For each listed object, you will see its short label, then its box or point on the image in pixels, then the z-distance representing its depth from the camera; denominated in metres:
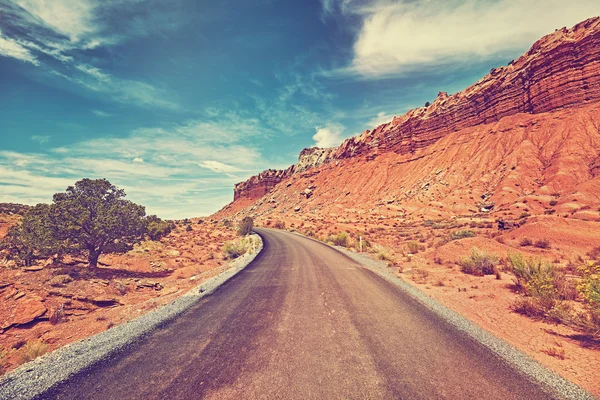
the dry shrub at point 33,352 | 4.95
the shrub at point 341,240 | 24.14
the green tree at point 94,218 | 12.92
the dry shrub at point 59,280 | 10.34
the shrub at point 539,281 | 6.66
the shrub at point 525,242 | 15.10
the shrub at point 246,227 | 37.10
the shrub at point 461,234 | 20.55
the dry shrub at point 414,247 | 18.04
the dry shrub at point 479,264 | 11.05
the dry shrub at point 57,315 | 8.29
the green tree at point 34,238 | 12.27
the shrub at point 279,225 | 50.23
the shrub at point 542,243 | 14.39
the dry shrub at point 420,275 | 10.77
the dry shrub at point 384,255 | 15.84
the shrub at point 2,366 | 4.47
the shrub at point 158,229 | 25.98
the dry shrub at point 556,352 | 4.55
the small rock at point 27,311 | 7.93
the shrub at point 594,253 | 12.07
